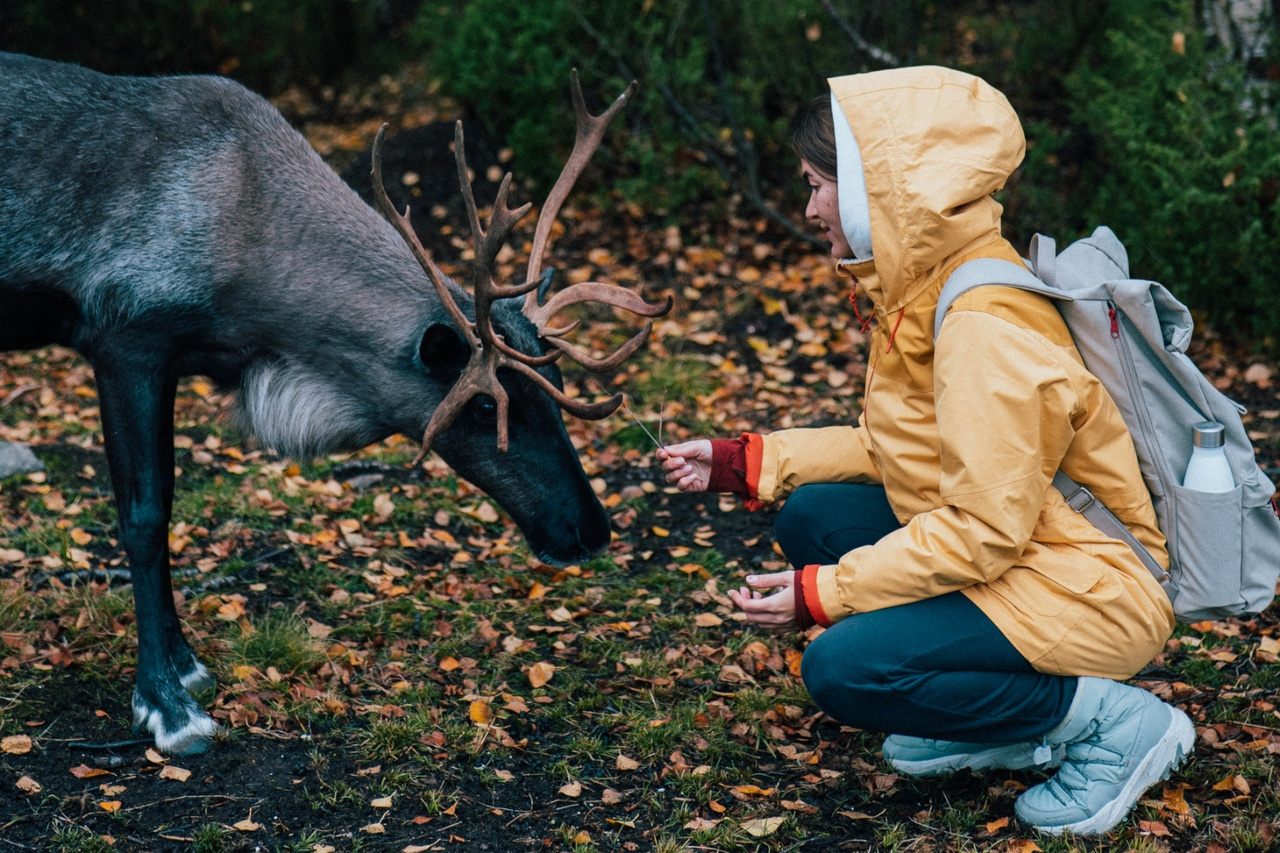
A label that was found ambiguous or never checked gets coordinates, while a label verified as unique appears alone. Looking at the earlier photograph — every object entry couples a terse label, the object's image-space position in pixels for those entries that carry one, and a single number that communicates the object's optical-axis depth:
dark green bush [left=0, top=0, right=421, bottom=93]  10.00
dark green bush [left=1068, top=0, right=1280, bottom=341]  6.39
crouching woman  2.82
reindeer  3.76
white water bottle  2.93
